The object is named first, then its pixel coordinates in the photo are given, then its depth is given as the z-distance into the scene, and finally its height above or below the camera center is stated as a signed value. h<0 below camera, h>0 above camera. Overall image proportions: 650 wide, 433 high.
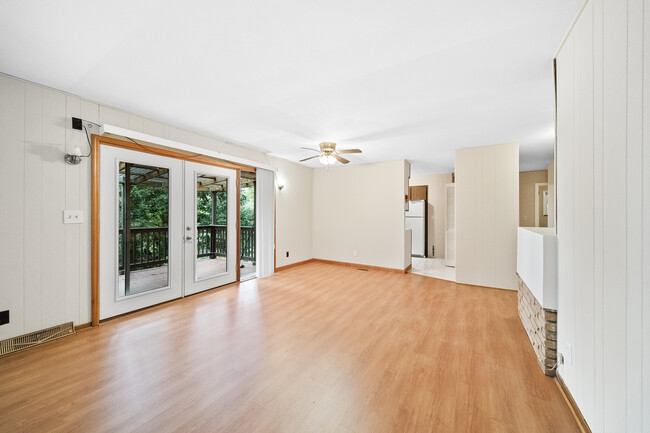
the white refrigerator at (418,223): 7.33 -0.24
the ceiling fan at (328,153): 3.95 +1.08
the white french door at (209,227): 3.71 -0.20
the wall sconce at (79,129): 2.56 +0.94
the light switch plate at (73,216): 2.57 +0.00
